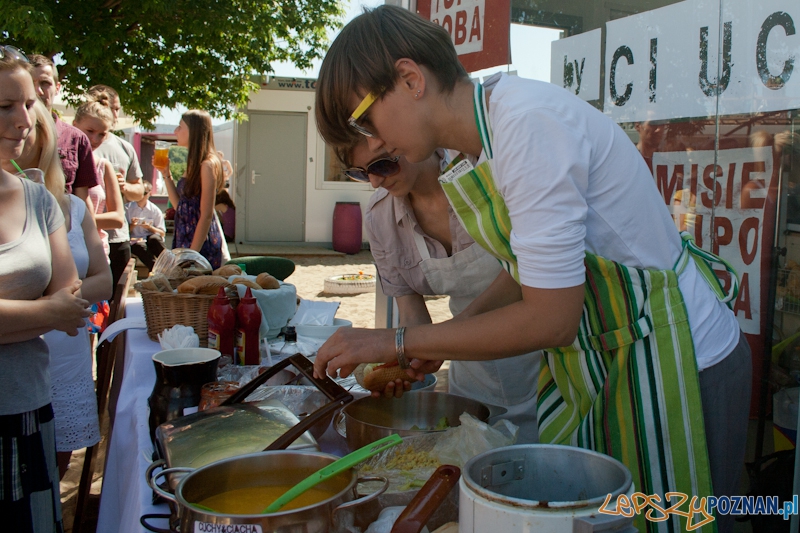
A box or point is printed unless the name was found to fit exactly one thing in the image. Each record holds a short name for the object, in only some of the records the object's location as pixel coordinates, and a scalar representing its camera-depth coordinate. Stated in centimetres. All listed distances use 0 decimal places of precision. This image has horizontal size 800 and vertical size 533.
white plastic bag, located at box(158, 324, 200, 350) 214
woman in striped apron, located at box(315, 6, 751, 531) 114
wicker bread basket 256
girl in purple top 466
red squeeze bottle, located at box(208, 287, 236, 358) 233
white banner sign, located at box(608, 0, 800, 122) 193
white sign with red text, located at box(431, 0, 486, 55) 311
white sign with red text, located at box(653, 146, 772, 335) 205
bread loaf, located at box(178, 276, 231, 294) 259
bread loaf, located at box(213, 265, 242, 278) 294
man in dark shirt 382
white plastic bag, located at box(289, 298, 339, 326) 289
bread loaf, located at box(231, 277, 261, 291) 269
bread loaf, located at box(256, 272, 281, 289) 284
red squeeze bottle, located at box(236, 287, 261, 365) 231
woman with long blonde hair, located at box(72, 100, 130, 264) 458
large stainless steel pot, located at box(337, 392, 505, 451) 155
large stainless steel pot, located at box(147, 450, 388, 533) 87
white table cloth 138
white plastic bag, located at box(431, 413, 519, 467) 128
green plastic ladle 97
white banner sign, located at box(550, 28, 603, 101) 253
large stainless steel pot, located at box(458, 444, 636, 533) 78
